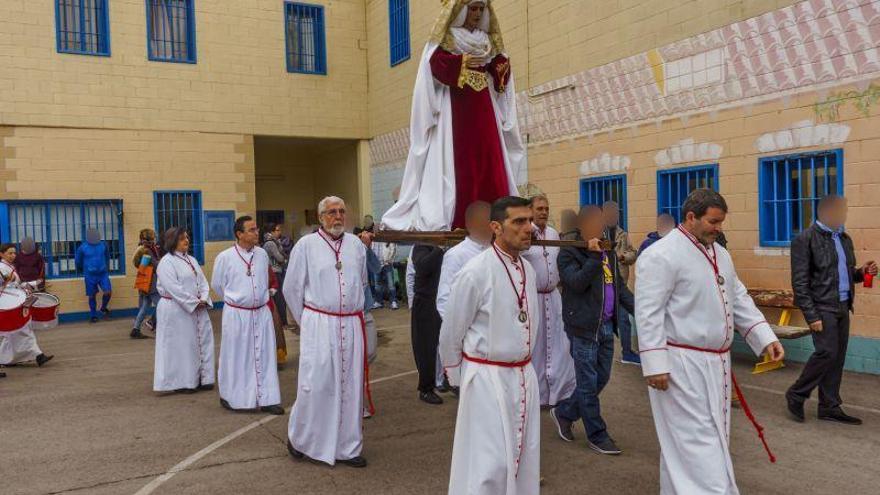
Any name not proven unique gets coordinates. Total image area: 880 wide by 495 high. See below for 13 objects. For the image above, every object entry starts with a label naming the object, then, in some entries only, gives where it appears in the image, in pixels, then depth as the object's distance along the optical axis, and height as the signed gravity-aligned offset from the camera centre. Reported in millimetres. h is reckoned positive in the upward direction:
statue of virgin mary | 5023 +702
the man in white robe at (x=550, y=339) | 5992 -1004
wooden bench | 8234 -1108
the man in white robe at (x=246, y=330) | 7336 -1023
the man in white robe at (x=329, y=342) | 5613 -897
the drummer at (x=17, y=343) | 9656 -1449
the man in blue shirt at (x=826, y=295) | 6227 -686
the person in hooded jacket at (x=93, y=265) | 14930 -627
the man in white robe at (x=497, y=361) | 3770 -737
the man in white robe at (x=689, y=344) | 4012 -709
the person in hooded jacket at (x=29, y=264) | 13758 -523
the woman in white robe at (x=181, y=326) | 8281 -1098
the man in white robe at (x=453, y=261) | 6273 -310
